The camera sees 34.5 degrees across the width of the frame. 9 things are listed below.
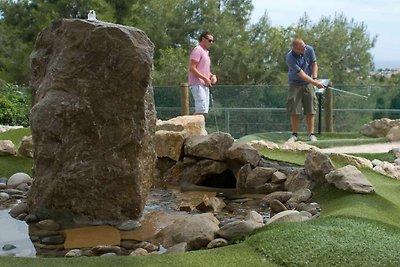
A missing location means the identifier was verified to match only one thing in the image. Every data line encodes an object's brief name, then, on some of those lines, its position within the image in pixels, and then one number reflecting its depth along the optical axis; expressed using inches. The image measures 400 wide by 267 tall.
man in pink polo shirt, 362.3
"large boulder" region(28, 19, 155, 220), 202.4
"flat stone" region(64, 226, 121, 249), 189.0
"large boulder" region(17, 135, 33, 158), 303.9
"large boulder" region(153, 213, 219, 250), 173.0
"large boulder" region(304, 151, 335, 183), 239.6
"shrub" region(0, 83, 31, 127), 593.9
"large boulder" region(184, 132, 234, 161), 279.7
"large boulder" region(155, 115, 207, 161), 296.0
